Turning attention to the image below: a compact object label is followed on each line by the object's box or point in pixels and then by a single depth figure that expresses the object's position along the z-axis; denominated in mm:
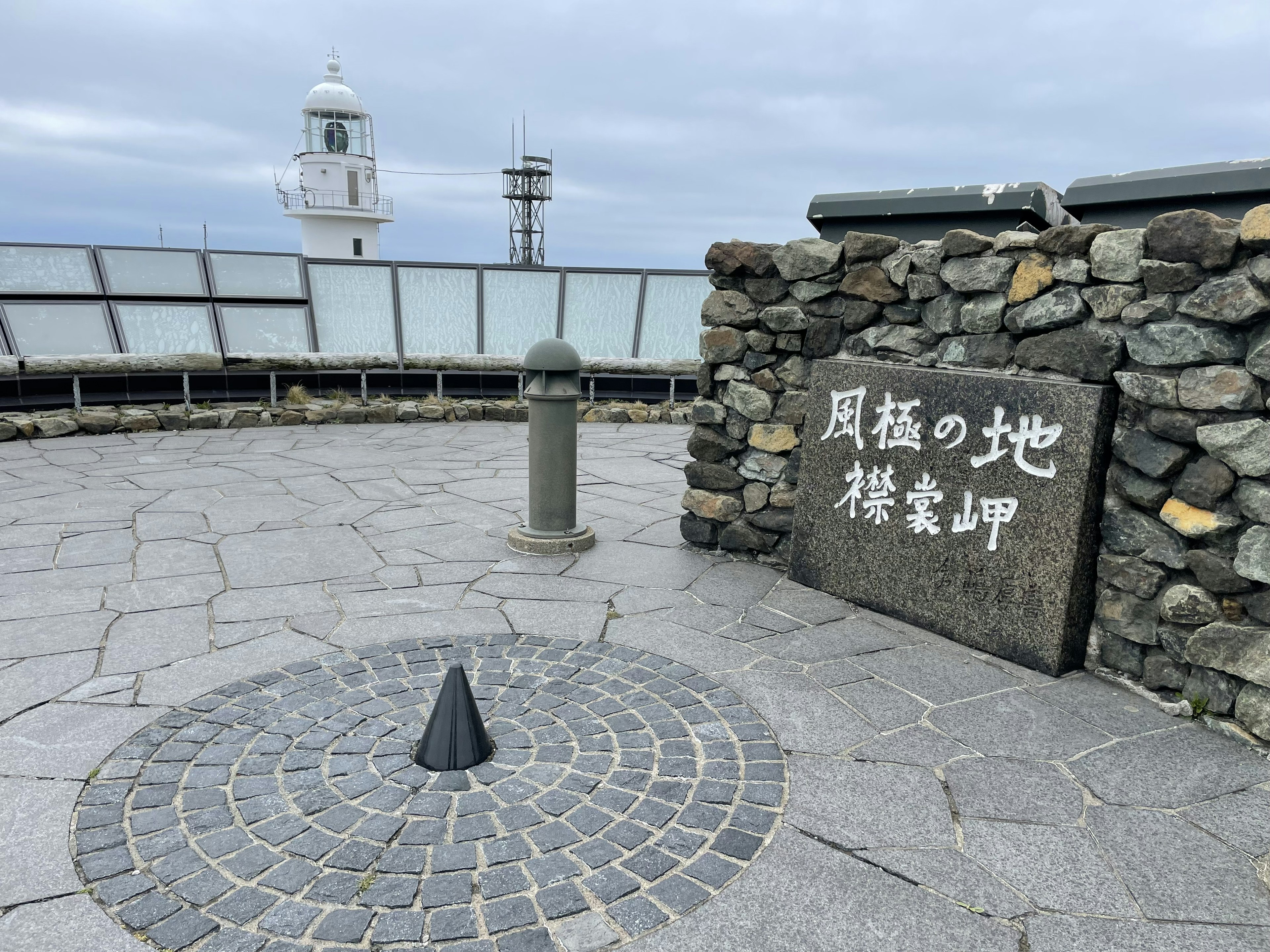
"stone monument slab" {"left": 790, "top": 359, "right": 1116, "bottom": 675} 3289
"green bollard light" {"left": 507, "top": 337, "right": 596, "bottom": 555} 4723
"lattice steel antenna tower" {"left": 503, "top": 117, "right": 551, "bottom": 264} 28734
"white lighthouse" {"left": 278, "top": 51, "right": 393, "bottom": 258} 27875
